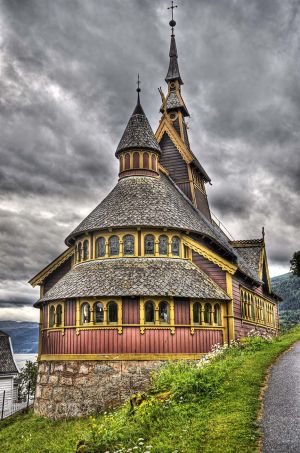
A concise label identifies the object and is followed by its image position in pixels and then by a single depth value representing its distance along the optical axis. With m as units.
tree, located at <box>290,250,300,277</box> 48.94
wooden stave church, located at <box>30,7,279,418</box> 20.09
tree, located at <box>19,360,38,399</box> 40.66
